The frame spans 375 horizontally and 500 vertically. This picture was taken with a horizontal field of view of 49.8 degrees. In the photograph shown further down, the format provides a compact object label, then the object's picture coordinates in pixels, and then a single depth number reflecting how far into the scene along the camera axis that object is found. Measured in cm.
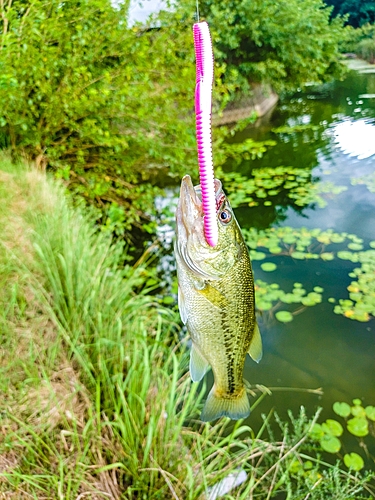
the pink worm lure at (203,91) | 49
